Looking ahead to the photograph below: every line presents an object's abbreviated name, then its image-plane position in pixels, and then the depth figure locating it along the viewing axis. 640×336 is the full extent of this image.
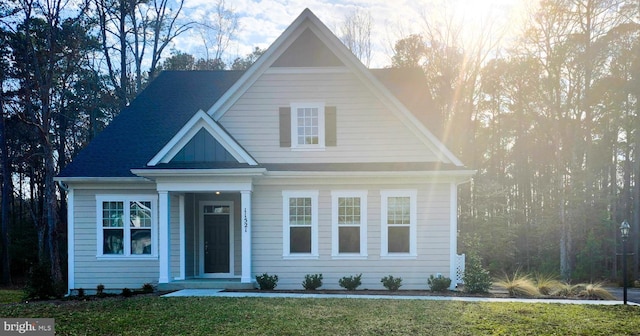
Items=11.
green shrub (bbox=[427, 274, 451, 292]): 13.07
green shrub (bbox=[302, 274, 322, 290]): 13.35
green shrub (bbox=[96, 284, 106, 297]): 12.36
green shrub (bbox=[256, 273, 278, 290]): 13.14
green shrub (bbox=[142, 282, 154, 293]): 12.77
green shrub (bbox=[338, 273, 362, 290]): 13.34
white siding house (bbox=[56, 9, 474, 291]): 13.56
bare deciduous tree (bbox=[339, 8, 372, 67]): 30.28
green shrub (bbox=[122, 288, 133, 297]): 12.11
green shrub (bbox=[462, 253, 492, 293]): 12.69
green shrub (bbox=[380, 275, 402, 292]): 13.30
